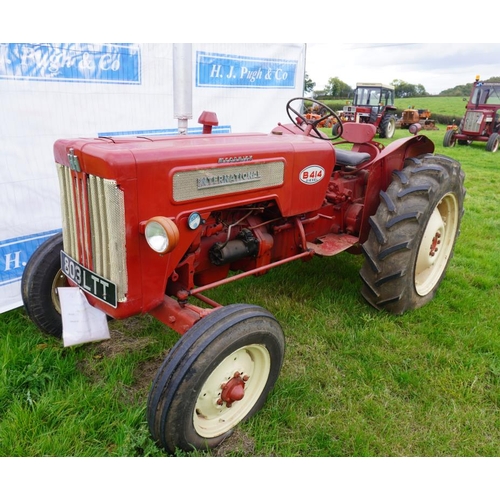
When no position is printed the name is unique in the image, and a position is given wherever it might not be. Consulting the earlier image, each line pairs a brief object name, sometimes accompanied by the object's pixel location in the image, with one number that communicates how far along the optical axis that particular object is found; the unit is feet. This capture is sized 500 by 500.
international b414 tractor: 6.25
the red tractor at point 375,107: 54.75
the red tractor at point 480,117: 44.06
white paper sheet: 7.71
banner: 10.64
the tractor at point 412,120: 68.49
